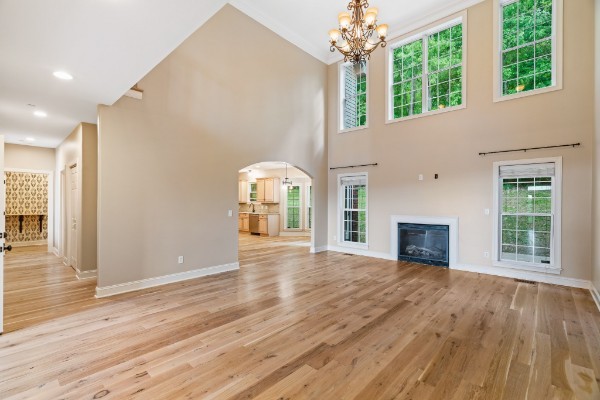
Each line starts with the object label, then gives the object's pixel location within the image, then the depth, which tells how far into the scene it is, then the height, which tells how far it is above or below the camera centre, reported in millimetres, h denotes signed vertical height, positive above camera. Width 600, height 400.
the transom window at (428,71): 5852 +2861
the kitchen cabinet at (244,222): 12492 -1119
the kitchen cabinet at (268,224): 11391 -1089
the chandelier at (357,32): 3897 +2425
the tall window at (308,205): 11992 -306
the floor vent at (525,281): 4656 -1425
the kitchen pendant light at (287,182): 11567 +680
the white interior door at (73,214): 5137 -307
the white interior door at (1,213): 2858 -162
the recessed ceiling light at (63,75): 3006 +1357
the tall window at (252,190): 13182 +378
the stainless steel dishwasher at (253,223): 11758 -1073
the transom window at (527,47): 4723 +2751
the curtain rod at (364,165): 6840 +839
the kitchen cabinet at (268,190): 12094 +349
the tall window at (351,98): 7348 +2717
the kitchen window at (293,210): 12133 -527
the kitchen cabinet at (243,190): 13180 +376
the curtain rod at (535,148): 4445 +867
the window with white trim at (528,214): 4676 -280
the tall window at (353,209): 7152 -284
